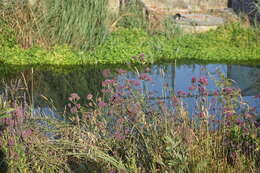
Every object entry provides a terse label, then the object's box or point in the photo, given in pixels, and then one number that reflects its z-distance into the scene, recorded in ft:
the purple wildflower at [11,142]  17.09
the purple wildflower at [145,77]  17.65
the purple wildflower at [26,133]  16.89
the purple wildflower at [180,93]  17.92
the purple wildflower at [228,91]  18.06
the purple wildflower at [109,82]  18.76
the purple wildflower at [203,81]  16.99
